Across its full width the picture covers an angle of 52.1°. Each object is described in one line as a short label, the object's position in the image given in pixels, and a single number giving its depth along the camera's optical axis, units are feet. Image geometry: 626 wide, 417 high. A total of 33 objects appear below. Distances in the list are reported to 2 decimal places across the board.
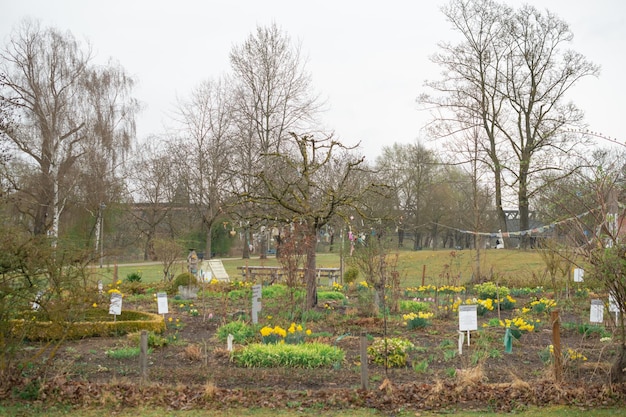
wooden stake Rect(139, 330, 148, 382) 25.37
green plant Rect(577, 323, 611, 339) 33.94
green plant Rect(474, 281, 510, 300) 53.31
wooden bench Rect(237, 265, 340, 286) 70.20
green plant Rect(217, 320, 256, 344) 33.72
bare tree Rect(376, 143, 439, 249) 160.56
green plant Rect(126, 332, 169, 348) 33.81
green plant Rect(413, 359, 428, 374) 27.30
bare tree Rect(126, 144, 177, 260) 149.38
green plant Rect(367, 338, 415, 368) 28.71
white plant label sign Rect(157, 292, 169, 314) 37.93
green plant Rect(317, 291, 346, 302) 52.60
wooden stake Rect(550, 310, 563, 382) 24.55
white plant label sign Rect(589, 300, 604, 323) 32.22
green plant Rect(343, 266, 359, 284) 68.64
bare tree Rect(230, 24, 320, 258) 121.80
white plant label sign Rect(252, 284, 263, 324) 37.24
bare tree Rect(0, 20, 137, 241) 104.78
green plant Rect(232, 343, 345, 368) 28.19
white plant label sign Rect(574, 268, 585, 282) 42.62
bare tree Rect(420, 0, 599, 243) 106.52
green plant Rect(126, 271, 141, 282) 67.21
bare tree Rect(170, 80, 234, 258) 130.52
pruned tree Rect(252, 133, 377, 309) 44.27
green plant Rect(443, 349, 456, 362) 29.22
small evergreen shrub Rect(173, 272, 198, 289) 59.26
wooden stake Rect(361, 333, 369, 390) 23.94
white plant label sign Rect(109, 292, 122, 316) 34.75
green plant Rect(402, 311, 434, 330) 37.99
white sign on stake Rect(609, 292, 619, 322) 24.61
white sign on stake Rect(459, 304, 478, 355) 29.60
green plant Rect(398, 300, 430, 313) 46.62
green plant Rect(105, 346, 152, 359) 30.71
